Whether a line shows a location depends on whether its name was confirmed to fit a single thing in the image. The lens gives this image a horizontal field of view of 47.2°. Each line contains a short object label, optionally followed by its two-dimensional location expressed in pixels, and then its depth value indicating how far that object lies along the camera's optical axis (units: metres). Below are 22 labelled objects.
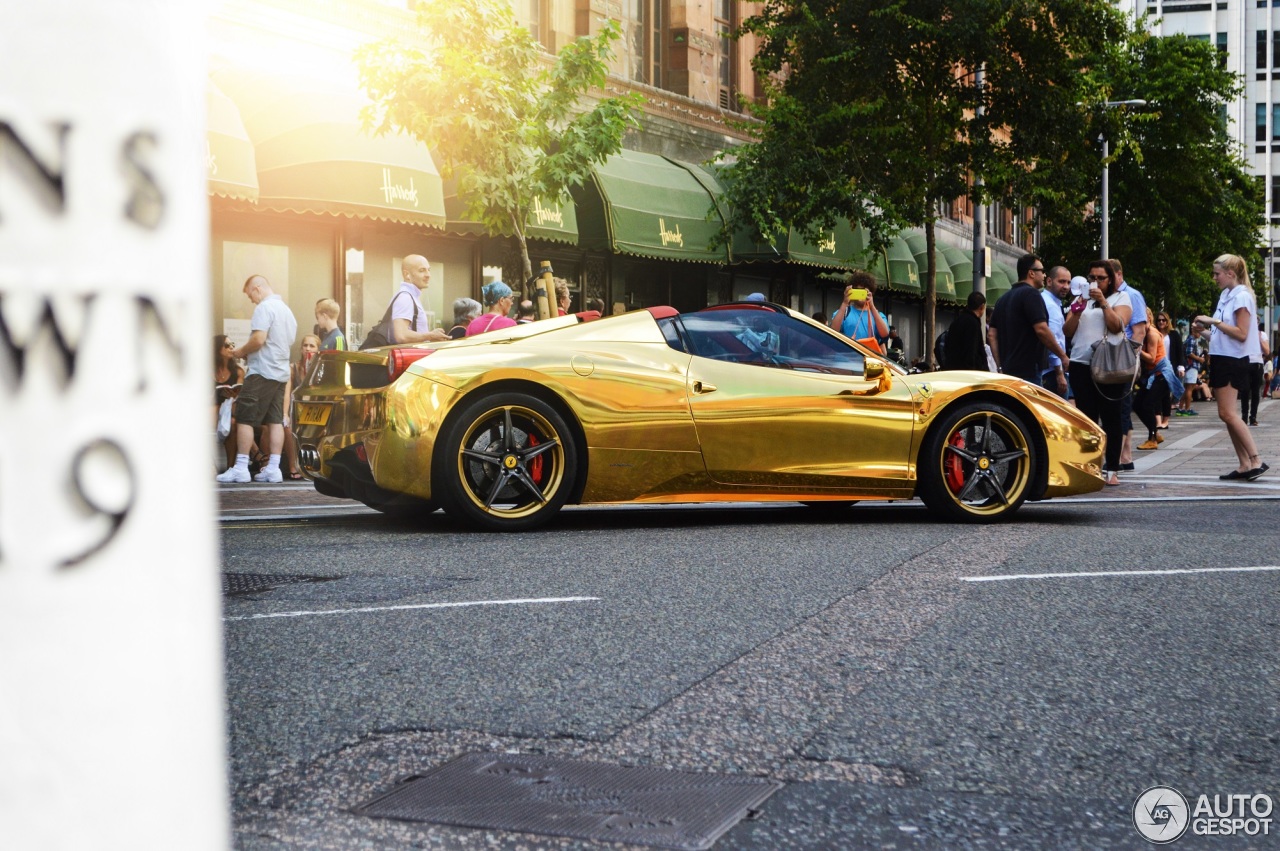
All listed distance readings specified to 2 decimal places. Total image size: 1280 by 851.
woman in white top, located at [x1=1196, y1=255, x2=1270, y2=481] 11.46
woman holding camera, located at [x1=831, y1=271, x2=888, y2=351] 13.21
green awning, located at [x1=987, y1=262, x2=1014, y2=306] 39.81
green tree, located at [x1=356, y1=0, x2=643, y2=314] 13.97
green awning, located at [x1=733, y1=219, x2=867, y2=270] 23.47
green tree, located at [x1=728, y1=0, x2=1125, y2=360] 22.47
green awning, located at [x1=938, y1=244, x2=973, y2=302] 34.44
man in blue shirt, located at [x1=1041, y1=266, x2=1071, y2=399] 12.76
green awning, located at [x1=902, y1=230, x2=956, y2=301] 31.42
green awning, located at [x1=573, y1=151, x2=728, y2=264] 19.80
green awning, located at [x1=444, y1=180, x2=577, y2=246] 17.08
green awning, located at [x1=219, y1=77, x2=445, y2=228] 14.79
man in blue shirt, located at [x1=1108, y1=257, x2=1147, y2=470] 12.11
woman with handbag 11.62
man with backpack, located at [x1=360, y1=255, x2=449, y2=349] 10.53
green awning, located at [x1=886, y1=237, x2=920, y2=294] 29.22
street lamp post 45.62
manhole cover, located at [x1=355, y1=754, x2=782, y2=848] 2.79
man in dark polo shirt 11.48
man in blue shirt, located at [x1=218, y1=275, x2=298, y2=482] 11.80
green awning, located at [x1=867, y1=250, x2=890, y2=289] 28.52
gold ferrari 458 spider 7.73
